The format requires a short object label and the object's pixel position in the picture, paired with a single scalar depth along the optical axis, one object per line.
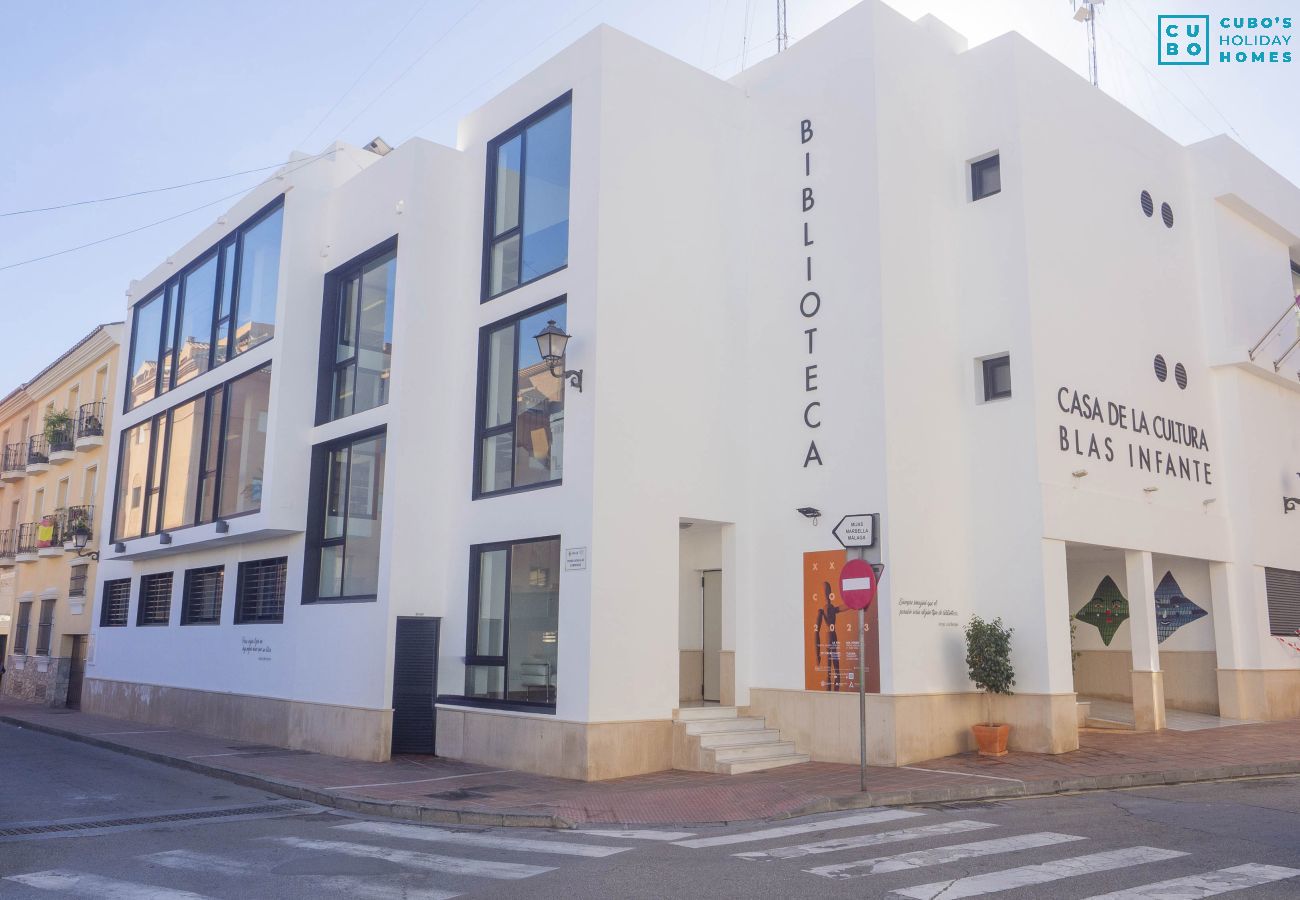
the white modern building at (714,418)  14.10
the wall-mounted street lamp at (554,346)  13.92
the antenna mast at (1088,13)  21.75
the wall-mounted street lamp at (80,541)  26.86
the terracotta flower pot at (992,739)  13.87
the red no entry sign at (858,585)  11.47
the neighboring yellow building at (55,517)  27.42
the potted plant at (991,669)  13.91
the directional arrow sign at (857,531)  14.02
